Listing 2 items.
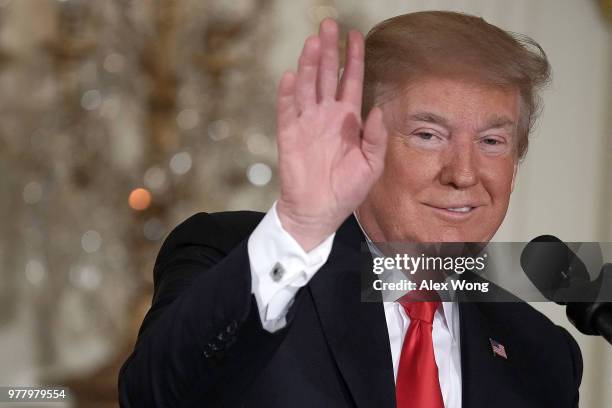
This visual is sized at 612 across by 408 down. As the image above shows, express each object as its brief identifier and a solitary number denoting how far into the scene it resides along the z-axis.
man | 4.77
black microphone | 4.85
